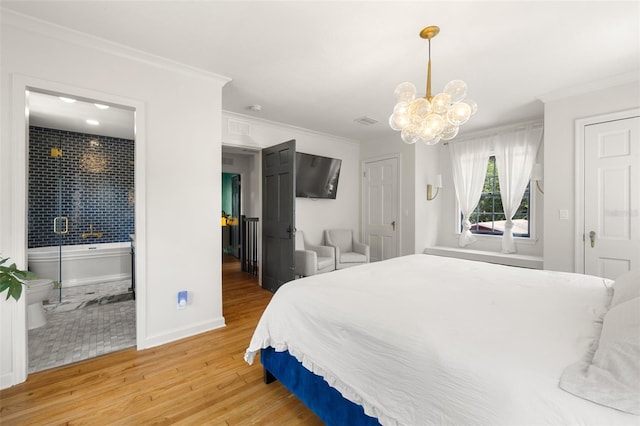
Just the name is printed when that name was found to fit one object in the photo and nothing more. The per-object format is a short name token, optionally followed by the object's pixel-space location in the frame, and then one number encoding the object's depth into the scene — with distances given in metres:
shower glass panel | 4.44
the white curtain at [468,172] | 4.47
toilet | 2.60
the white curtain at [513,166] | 3.99
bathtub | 3.97
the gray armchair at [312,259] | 4.00
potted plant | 1.33
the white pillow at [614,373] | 0.72
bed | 0.81
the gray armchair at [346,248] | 4.47
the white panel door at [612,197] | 2.75
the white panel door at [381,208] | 4.97
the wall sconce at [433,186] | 4.79
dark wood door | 3.59
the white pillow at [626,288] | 1.23
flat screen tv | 4.52
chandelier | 2.06
